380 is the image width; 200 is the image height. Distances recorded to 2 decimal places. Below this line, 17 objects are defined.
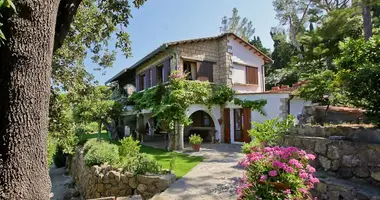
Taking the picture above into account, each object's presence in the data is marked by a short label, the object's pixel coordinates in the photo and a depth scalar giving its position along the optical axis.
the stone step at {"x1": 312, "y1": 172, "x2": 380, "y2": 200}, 4.04
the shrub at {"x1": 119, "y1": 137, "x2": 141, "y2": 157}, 8.50
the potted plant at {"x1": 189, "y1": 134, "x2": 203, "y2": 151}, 11.81
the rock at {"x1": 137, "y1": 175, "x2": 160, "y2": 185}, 6.71
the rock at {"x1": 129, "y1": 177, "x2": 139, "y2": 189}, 7.05
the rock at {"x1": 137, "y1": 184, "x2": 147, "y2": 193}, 6.86
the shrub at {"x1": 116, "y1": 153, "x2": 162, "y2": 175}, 7.09
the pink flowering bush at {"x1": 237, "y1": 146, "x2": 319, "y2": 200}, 3.41
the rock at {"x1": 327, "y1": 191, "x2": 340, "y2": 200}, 4.47
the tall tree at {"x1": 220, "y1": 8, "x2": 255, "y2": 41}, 38.91
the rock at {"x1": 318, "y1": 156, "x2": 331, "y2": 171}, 5.07
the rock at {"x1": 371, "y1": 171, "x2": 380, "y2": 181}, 4.24
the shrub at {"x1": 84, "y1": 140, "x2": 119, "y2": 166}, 8.58
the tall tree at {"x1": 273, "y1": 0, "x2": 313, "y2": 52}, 29.61
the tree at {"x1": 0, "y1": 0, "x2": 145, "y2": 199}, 2.49
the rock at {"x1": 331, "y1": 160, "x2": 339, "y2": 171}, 4.91
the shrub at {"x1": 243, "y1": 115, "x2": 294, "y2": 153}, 6.79
